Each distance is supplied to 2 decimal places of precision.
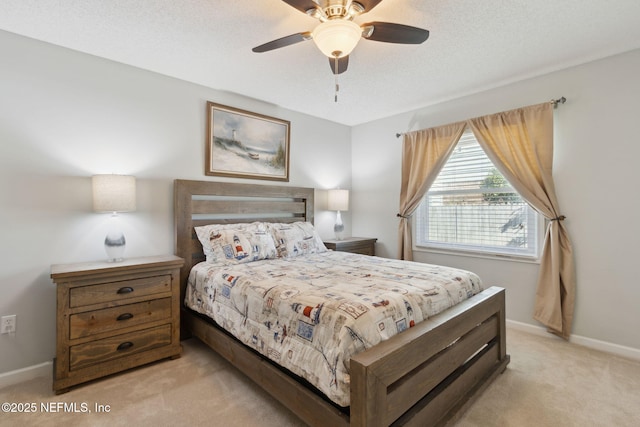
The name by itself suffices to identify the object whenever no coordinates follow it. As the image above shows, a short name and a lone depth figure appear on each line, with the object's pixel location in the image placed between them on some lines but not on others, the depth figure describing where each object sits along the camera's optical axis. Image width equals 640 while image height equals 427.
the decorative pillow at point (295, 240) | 3.08
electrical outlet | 2.12
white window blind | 3.04
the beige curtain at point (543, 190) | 2.68
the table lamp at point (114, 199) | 2.28
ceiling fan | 1.65
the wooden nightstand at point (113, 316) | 1.99
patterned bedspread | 1.39
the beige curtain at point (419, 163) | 3.45
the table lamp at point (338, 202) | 4.06
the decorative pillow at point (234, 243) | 2.74
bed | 1.28
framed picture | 3.16
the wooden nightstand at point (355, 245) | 3.75
